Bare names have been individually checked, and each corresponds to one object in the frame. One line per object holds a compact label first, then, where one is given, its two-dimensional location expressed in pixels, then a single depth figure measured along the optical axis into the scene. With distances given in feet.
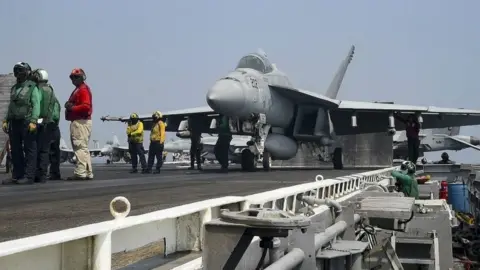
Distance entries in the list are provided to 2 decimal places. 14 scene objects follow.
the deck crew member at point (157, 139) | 46.85
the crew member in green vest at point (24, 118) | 25.90
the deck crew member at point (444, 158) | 98.07
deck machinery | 7.57
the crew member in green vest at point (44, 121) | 27.84
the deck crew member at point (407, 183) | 30.71
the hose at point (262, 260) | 8.55
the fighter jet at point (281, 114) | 57.47
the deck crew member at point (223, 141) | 63.05
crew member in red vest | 29.35
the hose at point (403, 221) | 18.94
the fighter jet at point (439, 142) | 166.09
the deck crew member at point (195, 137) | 67.10
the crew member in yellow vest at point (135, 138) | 47.34
